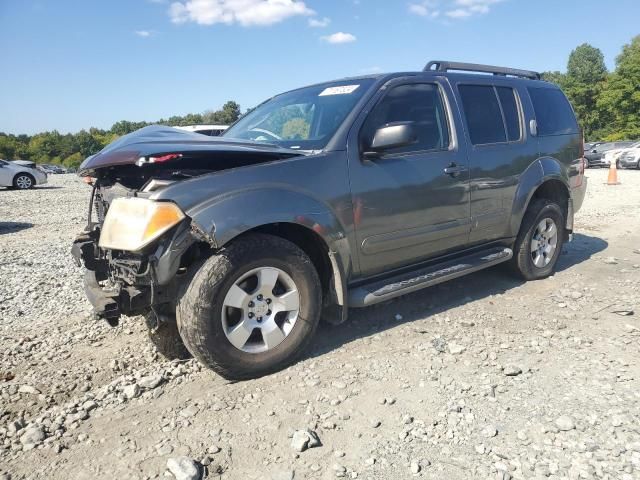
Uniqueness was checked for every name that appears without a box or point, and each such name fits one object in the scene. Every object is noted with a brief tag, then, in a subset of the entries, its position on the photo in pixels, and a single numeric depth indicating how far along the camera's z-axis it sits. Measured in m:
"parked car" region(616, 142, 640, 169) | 22.72
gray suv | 2.79
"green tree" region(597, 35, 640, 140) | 47.28
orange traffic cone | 15.29
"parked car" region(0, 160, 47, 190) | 18.73
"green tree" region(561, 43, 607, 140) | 53.53
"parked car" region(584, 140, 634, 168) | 25.45
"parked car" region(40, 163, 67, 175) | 53.97
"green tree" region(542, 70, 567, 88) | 58.29
